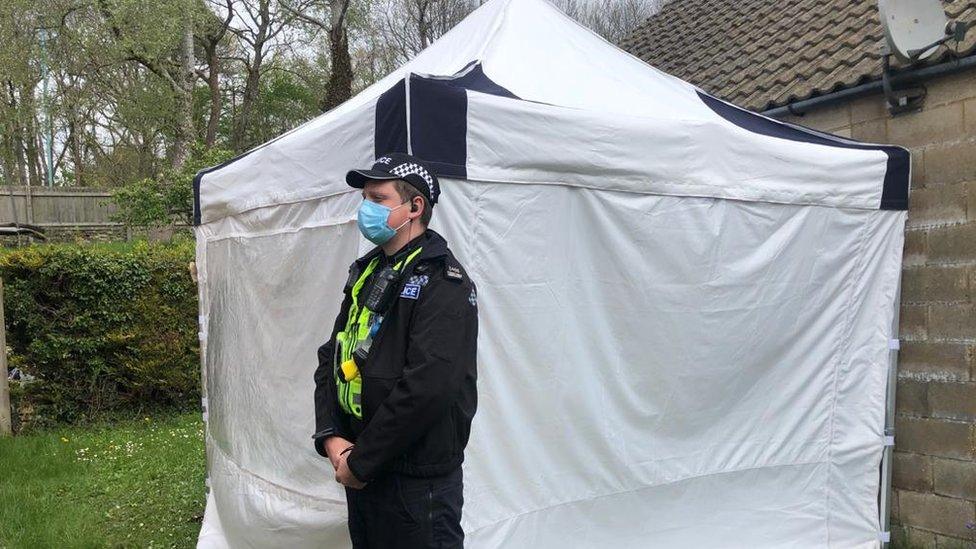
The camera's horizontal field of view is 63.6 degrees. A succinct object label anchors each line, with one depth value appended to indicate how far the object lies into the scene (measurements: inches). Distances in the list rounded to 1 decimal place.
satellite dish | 170.2
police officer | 89.5
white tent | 122.6
